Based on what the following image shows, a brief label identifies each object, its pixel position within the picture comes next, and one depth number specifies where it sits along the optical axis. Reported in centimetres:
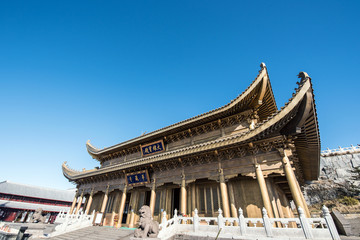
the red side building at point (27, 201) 2512
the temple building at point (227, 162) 702
